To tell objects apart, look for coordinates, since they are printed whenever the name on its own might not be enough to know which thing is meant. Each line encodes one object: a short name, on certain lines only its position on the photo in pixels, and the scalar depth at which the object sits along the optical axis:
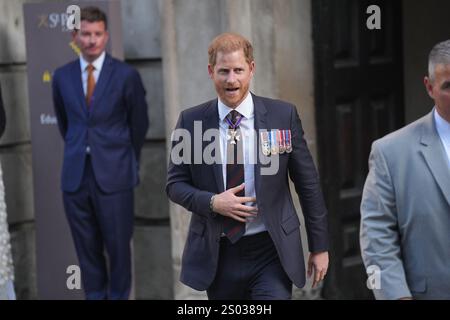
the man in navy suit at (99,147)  15.73
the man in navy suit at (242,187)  10.81
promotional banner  16.06
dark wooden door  16.27
